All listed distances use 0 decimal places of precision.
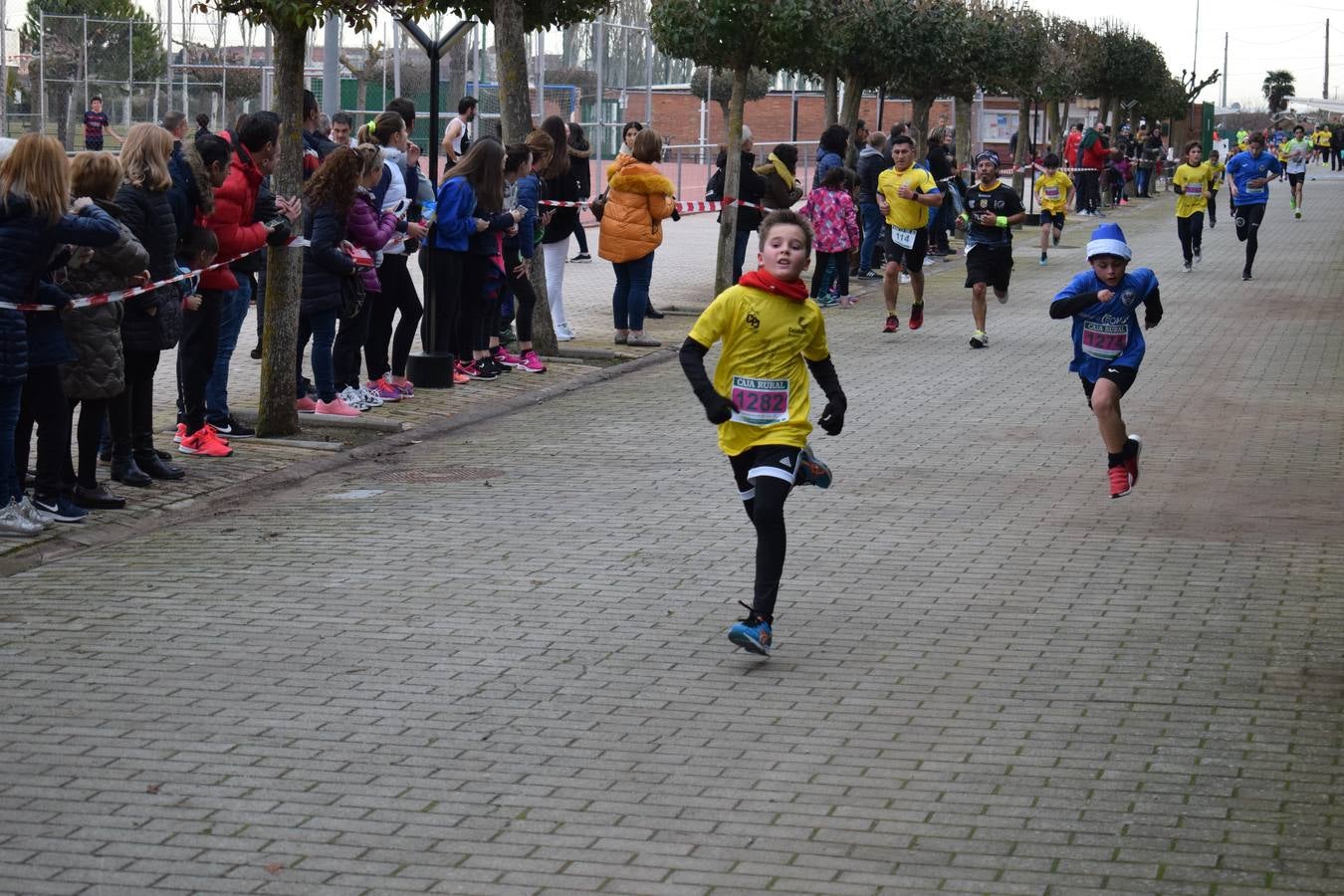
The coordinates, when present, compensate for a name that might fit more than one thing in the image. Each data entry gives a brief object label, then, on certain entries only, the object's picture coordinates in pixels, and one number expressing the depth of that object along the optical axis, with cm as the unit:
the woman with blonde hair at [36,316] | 864
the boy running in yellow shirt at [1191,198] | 2541
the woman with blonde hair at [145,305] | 997
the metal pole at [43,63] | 3322
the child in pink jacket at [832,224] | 2053
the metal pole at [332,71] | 1792
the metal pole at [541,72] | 3166
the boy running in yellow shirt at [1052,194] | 2838
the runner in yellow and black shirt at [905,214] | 1822
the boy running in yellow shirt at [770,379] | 719
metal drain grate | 1092
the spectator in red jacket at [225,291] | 1098
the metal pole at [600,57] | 3384
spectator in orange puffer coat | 1636
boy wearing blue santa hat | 1000
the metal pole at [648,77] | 3522
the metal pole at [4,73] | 2703
